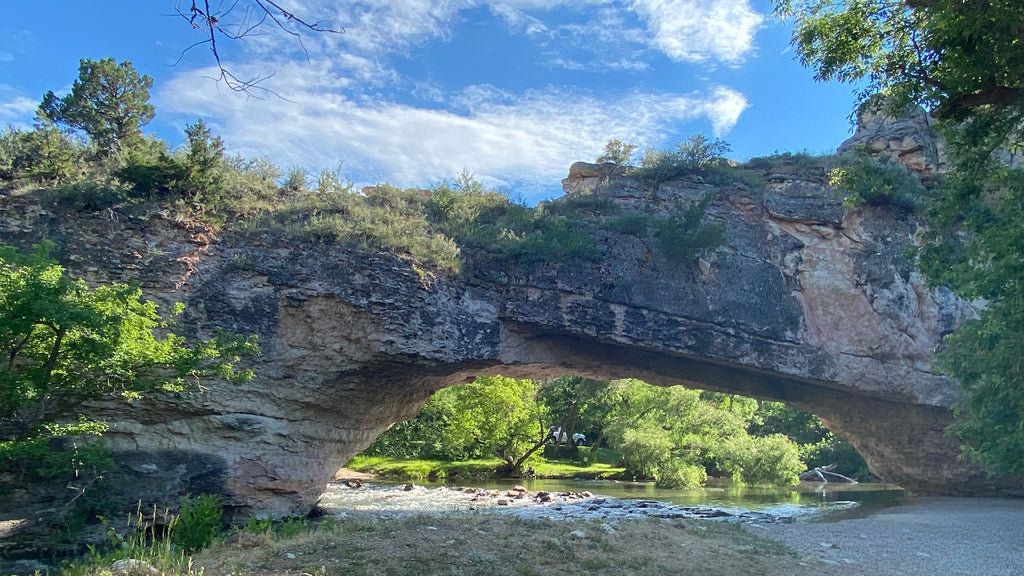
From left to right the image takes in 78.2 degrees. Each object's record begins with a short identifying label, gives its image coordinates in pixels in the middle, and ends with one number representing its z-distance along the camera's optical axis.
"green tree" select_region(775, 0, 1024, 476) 7.96
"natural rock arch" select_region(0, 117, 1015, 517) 14.73
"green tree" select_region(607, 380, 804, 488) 31.66
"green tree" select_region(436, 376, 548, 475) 32.84
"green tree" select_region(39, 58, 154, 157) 22.00
